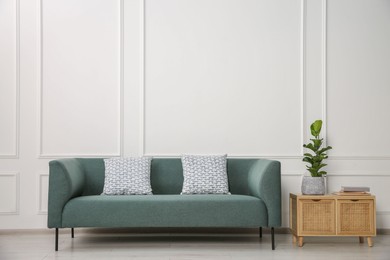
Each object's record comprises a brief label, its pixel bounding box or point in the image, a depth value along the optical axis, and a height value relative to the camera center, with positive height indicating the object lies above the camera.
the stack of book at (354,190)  5.20 -0.48
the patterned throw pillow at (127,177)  5.24 -0.38
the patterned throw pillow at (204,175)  5.27 -0.36
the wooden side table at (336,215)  5.09 -0.68
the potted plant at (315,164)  5.19 -0.26
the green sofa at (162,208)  4.75 -0.59
